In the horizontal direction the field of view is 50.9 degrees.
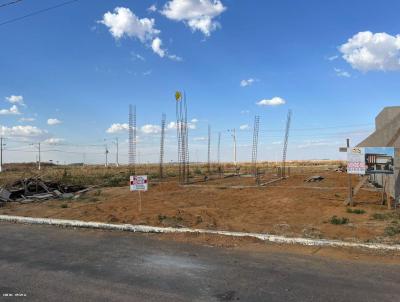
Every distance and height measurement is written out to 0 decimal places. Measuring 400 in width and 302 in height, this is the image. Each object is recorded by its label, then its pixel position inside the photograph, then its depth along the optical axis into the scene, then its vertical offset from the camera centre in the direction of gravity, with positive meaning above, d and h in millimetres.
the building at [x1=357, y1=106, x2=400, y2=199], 15094 +1225
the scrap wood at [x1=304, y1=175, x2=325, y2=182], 28125 -1151
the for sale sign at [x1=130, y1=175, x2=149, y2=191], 14227 -702
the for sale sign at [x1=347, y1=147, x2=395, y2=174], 14375 +34
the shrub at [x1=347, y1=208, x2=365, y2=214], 13281 -1560
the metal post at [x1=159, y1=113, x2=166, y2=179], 28844 +1220
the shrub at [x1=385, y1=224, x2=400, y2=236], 9898 -1649
